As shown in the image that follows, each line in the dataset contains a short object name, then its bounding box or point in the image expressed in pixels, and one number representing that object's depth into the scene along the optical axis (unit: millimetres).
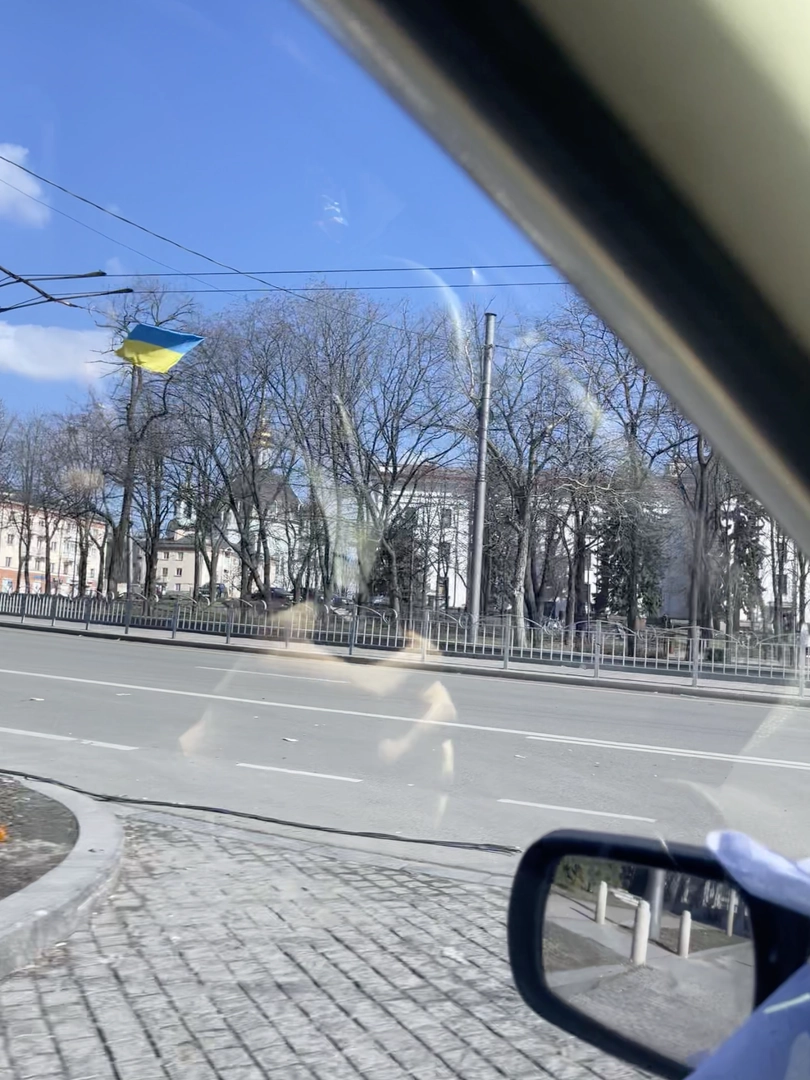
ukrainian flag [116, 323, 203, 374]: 11422
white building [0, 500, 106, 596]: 37500
